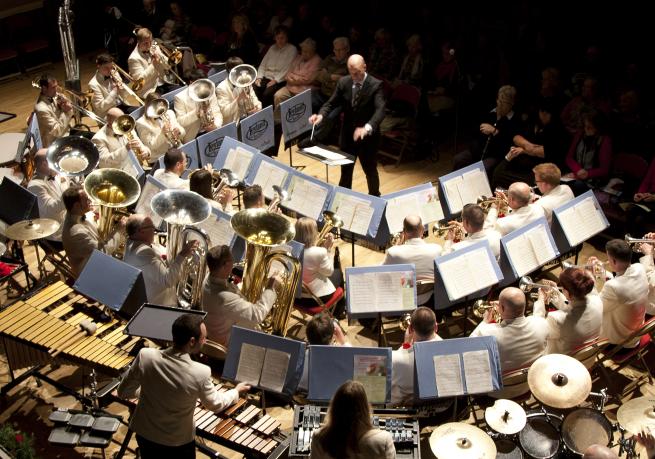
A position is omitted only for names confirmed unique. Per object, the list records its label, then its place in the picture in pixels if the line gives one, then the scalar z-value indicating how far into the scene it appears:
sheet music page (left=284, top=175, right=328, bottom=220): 7.05
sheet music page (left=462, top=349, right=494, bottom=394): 5.11
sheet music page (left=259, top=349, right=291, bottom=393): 5.13
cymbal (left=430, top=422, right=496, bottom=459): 4.52
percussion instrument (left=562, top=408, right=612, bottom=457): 4.95
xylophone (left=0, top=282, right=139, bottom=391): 5.53
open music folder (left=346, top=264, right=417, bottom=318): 5.81
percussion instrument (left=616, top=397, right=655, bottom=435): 4.54
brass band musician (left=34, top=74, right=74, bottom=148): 8.71
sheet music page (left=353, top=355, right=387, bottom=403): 5.09
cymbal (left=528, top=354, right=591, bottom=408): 4.83
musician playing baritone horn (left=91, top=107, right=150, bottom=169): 8.14
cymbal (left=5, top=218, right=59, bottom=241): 6.32
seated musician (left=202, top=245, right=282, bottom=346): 5.62
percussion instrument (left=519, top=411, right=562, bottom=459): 5.02
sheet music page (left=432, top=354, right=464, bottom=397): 5.09
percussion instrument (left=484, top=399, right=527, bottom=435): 4.77
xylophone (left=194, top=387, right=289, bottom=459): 4.89
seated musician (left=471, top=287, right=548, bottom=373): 5.43
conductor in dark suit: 8.34
